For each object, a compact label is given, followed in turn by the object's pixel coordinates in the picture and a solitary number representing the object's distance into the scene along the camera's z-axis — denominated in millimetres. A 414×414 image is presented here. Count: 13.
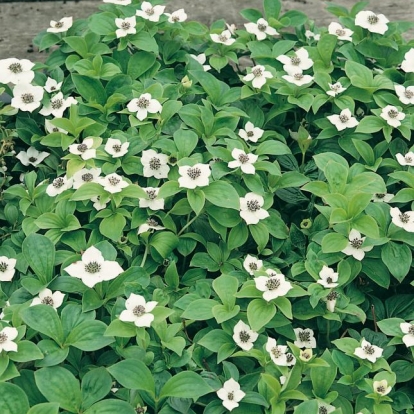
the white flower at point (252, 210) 2342
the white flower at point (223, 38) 2945
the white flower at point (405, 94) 2691
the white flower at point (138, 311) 1976
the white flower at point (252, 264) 2270
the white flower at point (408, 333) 2105
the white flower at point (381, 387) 2006
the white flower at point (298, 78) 2718
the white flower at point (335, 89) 2703
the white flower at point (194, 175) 2297
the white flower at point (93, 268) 2092
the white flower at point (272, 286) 2088
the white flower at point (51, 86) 2812
